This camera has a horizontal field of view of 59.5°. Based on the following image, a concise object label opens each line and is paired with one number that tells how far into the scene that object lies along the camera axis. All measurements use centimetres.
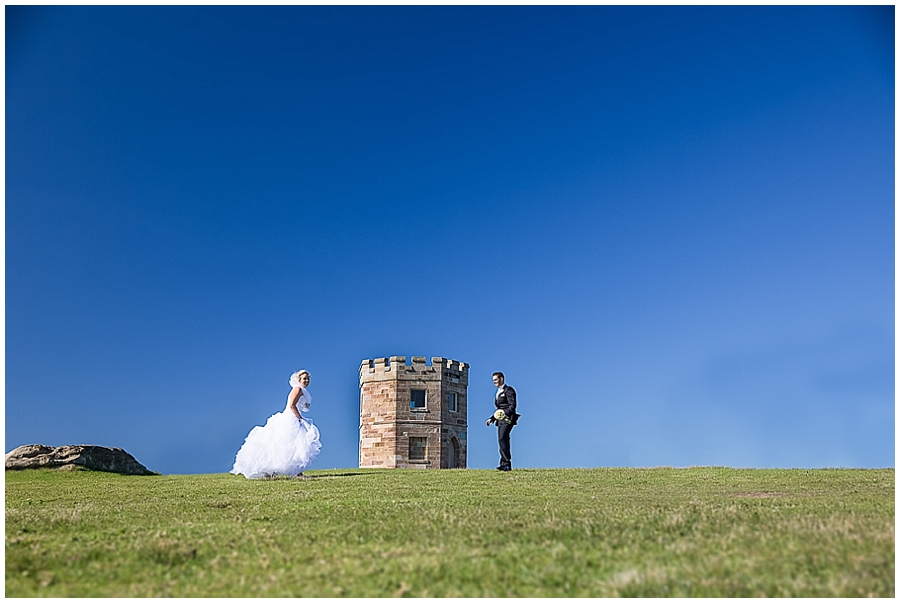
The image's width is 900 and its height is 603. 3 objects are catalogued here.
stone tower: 5209
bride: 2569
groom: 2838
